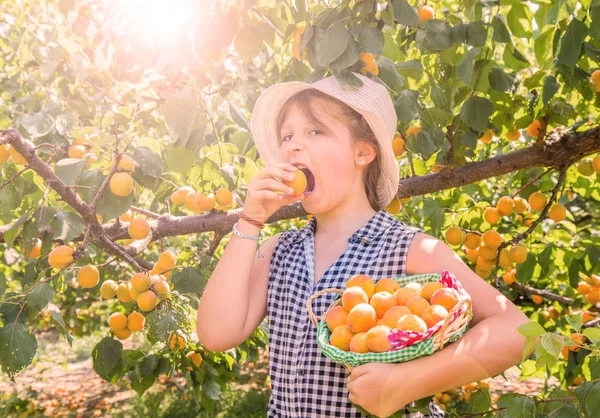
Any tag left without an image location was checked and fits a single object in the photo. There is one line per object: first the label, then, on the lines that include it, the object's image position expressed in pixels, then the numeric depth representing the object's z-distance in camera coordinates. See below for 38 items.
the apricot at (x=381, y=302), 1.28
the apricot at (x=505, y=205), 2.81
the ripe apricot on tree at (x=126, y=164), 1.89
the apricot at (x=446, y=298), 1.21
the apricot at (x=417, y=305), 1.22
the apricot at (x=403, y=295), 1.28
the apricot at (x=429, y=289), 1.29
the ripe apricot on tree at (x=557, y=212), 2.89
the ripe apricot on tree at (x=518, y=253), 2.62
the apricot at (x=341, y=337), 1.23
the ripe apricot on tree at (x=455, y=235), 2.73
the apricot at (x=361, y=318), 1.22
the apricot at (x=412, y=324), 1.16
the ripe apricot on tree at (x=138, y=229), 2.12
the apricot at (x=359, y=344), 1.19
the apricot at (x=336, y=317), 1.29
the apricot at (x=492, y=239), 2.62
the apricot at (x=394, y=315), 1.21
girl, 1.41
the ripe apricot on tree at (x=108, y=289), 2.37
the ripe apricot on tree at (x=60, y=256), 1.93
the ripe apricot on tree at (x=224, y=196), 2.24
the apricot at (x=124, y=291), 2.31
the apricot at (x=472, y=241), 2.76
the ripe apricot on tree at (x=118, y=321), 2.43
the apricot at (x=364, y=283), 1.35
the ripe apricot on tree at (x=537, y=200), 2.91
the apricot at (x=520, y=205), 2.97
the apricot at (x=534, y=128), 2.75
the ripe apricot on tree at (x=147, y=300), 2.09
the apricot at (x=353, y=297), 1.29
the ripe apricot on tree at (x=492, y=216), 2.82
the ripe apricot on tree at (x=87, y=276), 2.20
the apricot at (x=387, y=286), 1.35
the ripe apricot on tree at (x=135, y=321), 2.47
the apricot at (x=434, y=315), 1.18
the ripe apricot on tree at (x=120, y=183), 1.86
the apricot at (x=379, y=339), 1.16
